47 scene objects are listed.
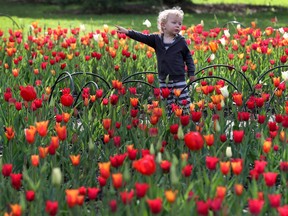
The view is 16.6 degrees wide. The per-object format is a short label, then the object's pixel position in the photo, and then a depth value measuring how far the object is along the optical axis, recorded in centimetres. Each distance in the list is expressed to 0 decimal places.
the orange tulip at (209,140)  502
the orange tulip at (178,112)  595
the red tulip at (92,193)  389
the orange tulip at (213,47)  933
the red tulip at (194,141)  449
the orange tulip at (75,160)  462
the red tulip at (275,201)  366
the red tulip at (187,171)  433
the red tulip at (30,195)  401
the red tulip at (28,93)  586
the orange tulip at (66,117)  567
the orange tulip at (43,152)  471
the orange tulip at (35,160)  452
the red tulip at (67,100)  590
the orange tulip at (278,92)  671
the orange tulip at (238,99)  617
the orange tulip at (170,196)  374
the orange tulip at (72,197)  374
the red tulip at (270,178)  405
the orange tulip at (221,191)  384
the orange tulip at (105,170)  416
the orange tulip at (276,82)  706
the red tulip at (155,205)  357
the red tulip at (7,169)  449
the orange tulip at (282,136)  535
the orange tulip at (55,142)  472
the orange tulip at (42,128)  499
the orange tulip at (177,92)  669
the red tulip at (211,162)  435
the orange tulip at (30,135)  486
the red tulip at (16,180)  425
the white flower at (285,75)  720
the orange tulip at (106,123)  558
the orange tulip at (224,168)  422
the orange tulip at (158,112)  576
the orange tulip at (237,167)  422
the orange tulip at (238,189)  400
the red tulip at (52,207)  371
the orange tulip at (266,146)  476
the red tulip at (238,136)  501
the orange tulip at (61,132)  506
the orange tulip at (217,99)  619
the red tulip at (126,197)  385
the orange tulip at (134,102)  623
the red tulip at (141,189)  379
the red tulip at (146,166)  398
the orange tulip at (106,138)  551
